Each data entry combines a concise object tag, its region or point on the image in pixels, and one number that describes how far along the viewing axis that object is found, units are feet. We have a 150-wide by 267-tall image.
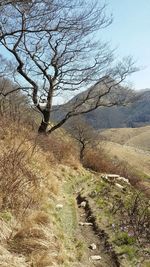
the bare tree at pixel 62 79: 46.32
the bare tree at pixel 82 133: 76.12
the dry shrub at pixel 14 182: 16.18
